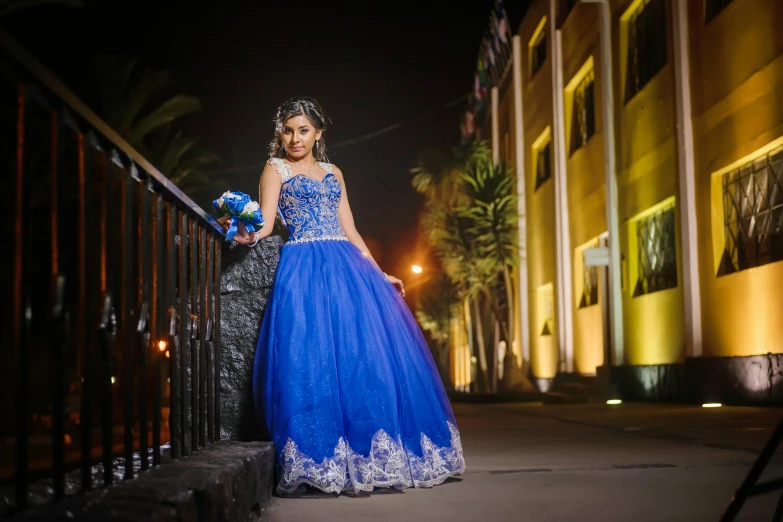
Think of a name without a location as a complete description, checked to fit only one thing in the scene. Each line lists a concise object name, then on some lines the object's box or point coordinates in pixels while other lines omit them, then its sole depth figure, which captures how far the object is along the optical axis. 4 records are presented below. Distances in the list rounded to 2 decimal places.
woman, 4.41
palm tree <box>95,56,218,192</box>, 17.42
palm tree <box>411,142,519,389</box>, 24.64
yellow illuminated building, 11.34
